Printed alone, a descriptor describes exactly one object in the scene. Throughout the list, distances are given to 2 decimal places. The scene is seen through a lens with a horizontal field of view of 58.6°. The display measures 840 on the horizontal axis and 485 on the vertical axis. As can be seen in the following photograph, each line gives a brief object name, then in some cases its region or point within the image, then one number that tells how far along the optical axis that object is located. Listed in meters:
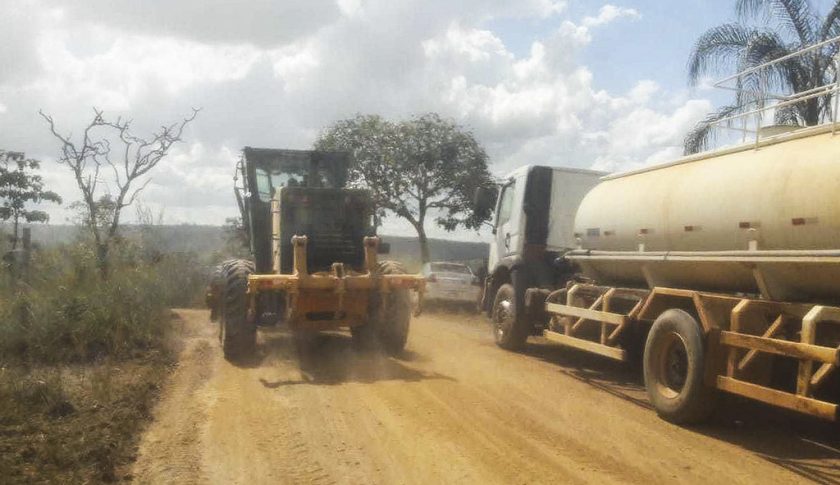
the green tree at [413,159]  26.12
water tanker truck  6.30
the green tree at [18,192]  23.86
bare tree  17.17
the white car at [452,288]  22.41
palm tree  14.02
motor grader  10.55
